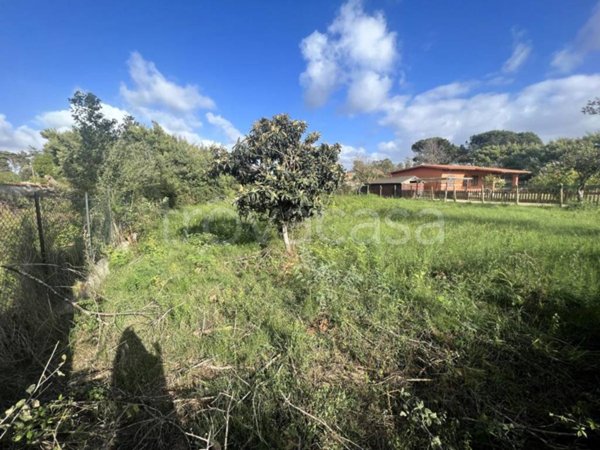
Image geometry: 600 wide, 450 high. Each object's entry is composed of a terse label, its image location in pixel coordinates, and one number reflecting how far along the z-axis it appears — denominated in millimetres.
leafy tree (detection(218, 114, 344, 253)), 4961
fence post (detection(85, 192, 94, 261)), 4883
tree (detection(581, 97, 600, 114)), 13672
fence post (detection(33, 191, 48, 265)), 3973
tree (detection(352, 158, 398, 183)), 28953
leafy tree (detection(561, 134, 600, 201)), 16250
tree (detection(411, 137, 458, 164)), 48969
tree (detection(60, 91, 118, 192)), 7922
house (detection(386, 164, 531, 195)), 27656
